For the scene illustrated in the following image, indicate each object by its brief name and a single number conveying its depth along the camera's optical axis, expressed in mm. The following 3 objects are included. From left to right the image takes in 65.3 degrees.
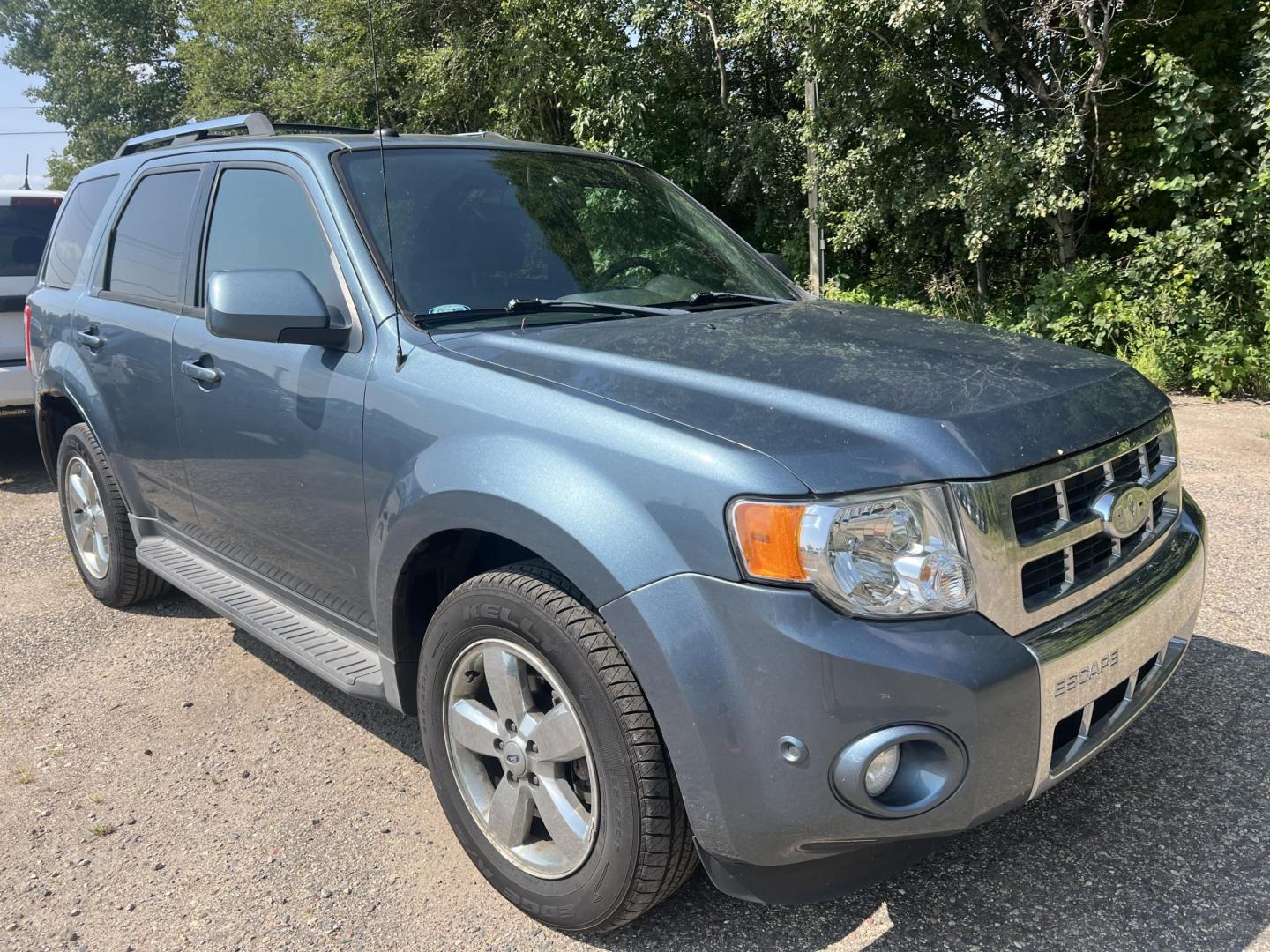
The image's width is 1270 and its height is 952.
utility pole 11648
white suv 6562
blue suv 1855
